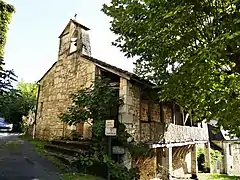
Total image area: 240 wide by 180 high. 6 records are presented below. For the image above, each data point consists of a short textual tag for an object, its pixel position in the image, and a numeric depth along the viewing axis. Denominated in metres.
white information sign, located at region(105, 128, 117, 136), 7.92
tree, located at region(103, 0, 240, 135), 6.79
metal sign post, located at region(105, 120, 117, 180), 7.93
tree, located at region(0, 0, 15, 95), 10.67
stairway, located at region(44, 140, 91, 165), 9.57
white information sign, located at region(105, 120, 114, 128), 8.02
